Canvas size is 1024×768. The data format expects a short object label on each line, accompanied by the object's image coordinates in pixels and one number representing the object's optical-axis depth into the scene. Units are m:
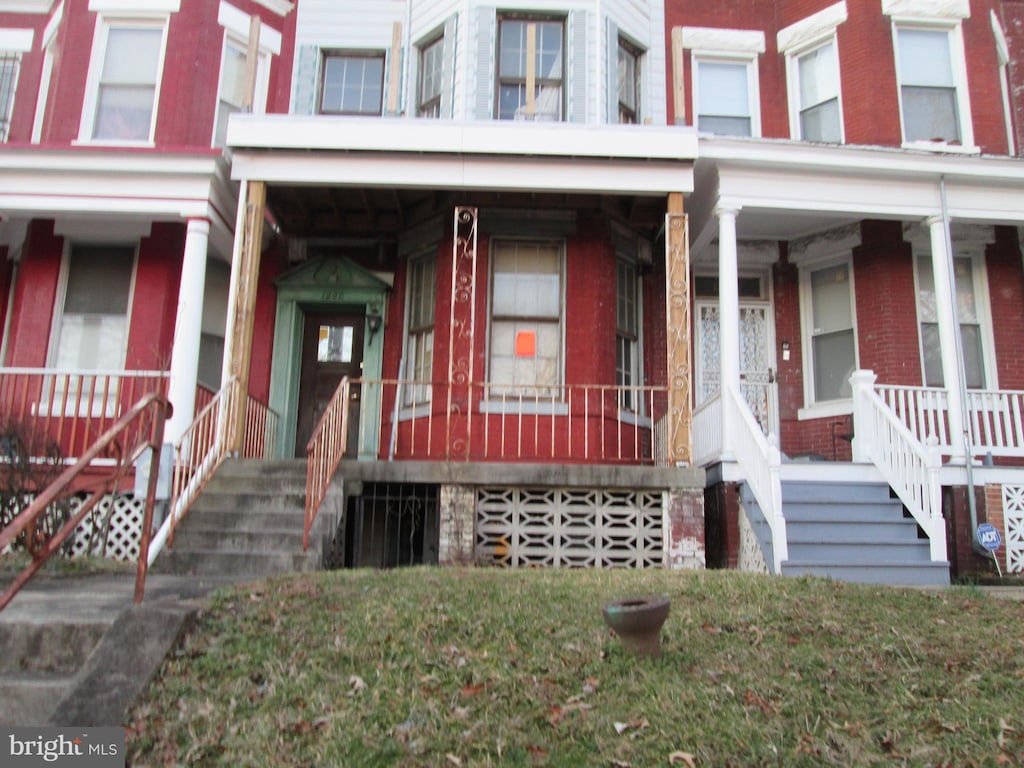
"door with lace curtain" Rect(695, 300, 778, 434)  11.38
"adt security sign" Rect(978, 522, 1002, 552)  8.64
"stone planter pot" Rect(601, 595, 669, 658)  4.41
